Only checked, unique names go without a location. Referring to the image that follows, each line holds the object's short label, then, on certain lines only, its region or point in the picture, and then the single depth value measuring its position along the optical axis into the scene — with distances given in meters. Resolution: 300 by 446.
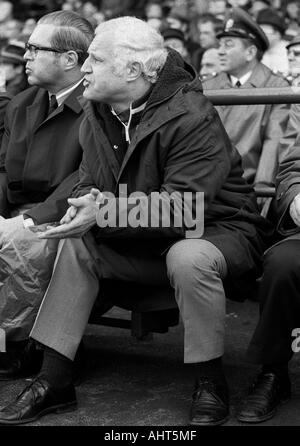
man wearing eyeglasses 3.93
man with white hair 3.50
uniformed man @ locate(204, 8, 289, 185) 5.09
